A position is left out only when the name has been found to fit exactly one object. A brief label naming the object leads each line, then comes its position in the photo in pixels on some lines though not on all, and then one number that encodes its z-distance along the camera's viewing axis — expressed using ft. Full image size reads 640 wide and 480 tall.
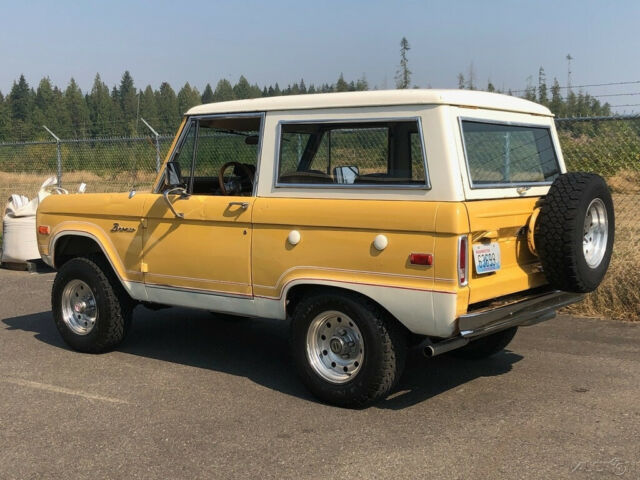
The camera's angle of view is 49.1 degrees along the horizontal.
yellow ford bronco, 14.08
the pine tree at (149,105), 160.04
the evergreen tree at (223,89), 151.88
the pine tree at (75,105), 210.88
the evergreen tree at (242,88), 140.45
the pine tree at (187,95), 154.20
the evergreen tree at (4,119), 146.94
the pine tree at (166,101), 145.07
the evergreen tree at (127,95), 191.02
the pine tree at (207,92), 182.23
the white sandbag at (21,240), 35.04
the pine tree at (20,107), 147.51
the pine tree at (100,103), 191.09
